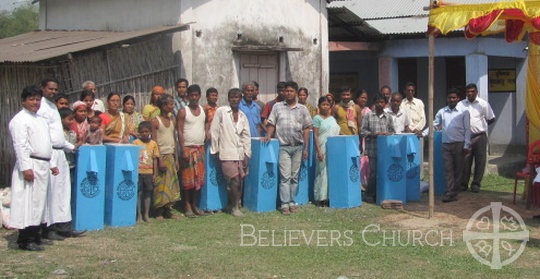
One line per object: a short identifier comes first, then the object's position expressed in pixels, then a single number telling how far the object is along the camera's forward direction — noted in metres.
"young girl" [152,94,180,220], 8.93
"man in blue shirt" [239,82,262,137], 9.85
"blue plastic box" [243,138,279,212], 9.52
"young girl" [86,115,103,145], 8.41
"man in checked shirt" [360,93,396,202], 10.16
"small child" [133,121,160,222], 8.70
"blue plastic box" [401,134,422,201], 10.22
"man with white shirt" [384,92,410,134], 10.57
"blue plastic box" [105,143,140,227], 8.40
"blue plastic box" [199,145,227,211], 9.45
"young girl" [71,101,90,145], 8.31
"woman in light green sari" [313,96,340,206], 9.98
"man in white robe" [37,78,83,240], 7.59
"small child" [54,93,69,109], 8.39
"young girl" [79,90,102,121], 8.73
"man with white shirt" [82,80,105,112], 9.12
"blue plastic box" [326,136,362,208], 9.77
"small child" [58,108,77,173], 8.14
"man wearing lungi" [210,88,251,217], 9.23
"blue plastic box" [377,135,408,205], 10.02
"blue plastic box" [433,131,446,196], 11.20
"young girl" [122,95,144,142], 8.96
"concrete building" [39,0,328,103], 11.19
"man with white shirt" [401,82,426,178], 11.53
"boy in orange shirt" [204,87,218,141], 9.48
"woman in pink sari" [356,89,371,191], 10.54
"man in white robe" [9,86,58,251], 7.14
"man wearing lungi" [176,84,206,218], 9.09
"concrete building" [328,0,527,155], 13.84
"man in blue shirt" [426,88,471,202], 10.57
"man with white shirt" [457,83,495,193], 10.93
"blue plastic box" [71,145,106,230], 8.17
